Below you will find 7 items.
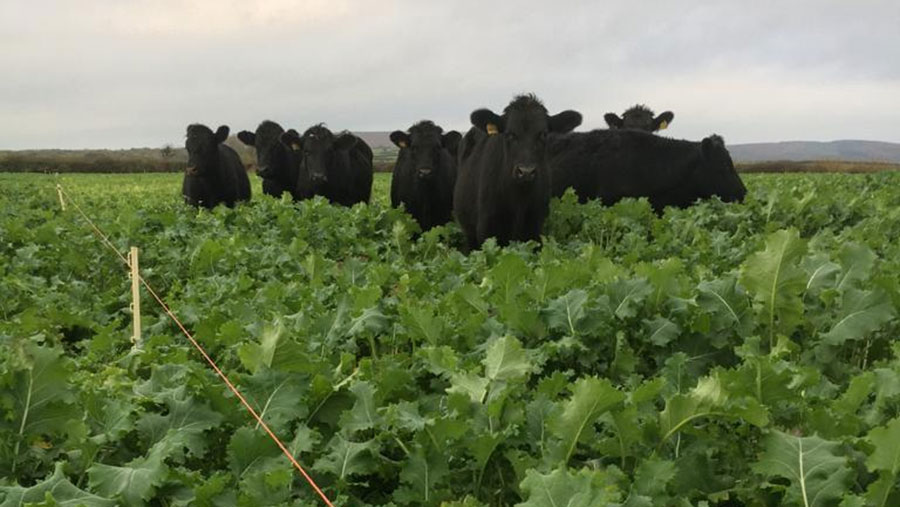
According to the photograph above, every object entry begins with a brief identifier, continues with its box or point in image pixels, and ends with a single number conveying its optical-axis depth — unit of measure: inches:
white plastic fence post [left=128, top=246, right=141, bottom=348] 199.2
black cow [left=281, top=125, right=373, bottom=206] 636.7
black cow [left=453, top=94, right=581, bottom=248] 384.5
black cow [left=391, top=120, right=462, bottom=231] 527.2
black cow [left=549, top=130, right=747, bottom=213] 522.6
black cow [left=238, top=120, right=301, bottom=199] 721.0
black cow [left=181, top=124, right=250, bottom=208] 693.3
